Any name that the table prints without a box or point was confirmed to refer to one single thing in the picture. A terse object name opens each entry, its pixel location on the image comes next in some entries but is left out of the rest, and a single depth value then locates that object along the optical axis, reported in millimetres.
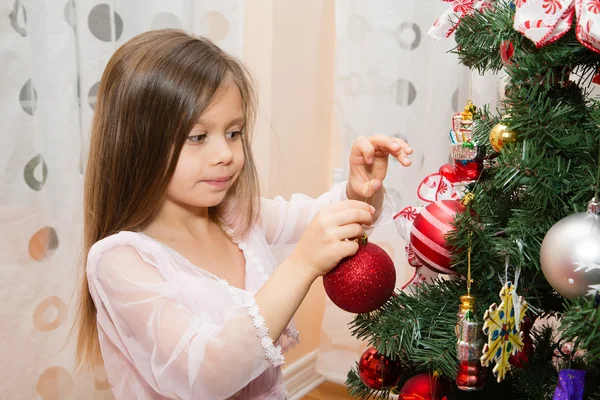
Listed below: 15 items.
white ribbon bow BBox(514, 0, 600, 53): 505
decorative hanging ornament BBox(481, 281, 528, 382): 577
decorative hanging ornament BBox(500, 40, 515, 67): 621
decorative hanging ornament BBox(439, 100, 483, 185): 699
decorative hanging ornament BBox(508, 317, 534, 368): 710
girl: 777
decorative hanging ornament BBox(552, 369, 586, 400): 577
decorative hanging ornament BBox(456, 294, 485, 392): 638
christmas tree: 515
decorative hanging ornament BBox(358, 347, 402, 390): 817
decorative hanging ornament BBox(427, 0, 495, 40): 720
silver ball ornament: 494
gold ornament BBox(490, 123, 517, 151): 611
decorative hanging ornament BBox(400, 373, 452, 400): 753
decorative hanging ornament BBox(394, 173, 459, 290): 867
